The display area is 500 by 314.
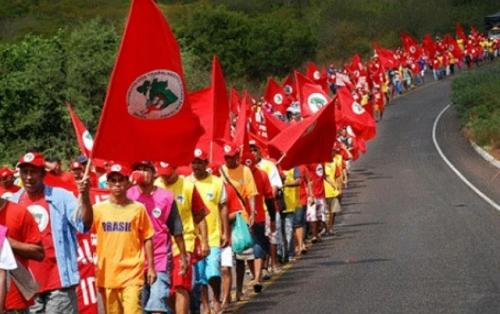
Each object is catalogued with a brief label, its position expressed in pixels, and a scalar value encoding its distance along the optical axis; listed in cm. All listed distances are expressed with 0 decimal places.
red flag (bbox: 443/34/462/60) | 8131
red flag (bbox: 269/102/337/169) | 1947
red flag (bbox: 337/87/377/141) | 3134
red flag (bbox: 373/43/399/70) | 6475
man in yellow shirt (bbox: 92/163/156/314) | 1038
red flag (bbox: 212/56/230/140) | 1579
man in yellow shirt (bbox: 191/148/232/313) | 1338
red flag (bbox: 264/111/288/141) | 2325
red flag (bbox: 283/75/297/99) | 4131
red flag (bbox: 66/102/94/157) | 1508
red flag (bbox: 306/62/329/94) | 4397
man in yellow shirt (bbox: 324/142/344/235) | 2452
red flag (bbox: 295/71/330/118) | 2850
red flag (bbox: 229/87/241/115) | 2826
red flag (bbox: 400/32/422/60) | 7470
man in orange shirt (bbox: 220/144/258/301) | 1537
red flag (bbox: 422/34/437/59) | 7806
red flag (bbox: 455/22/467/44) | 8456
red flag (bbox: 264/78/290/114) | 3759
